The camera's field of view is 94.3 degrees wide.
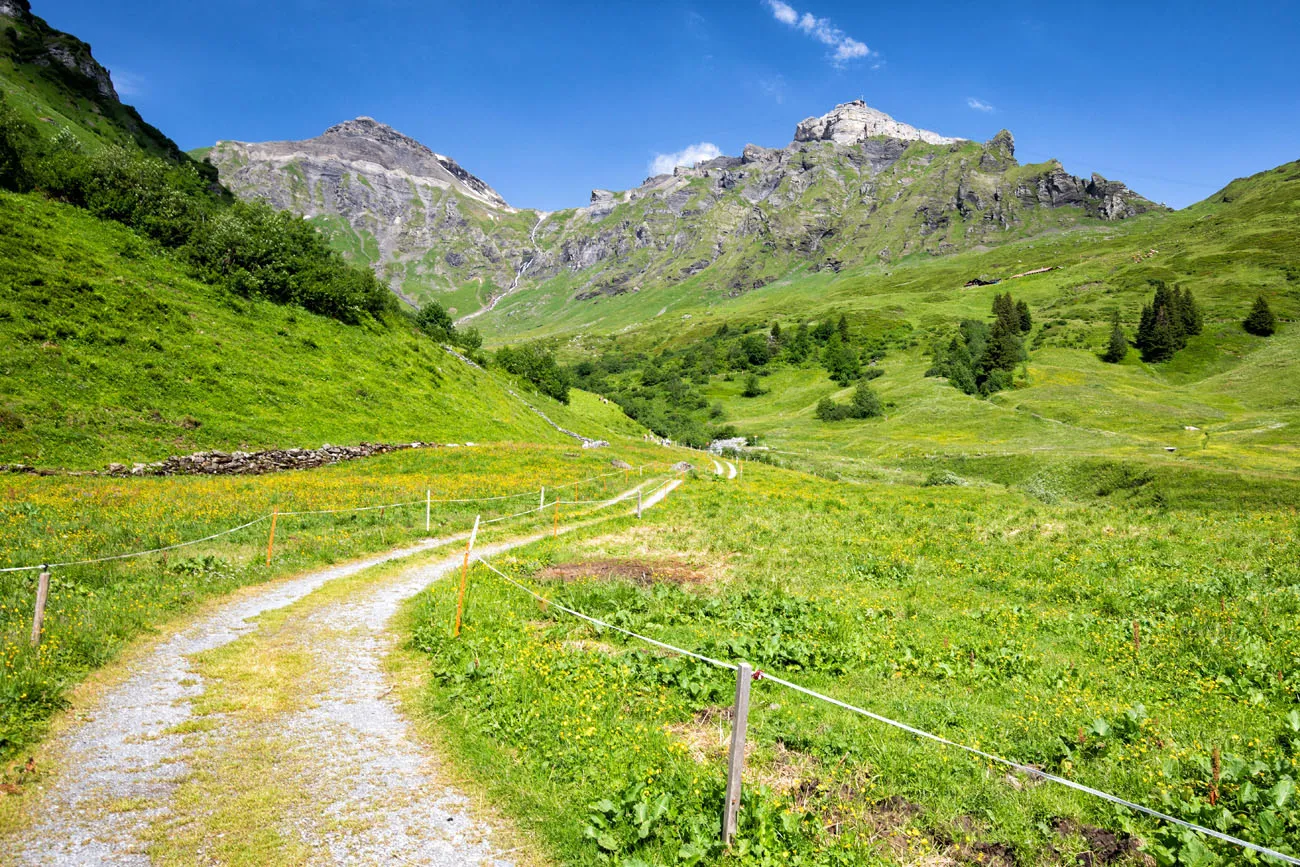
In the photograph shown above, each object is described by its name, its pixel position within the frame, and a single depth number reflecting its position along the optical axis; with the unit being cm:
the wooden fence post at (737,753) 662
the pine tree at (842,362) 16888
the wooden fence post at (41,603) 1117
